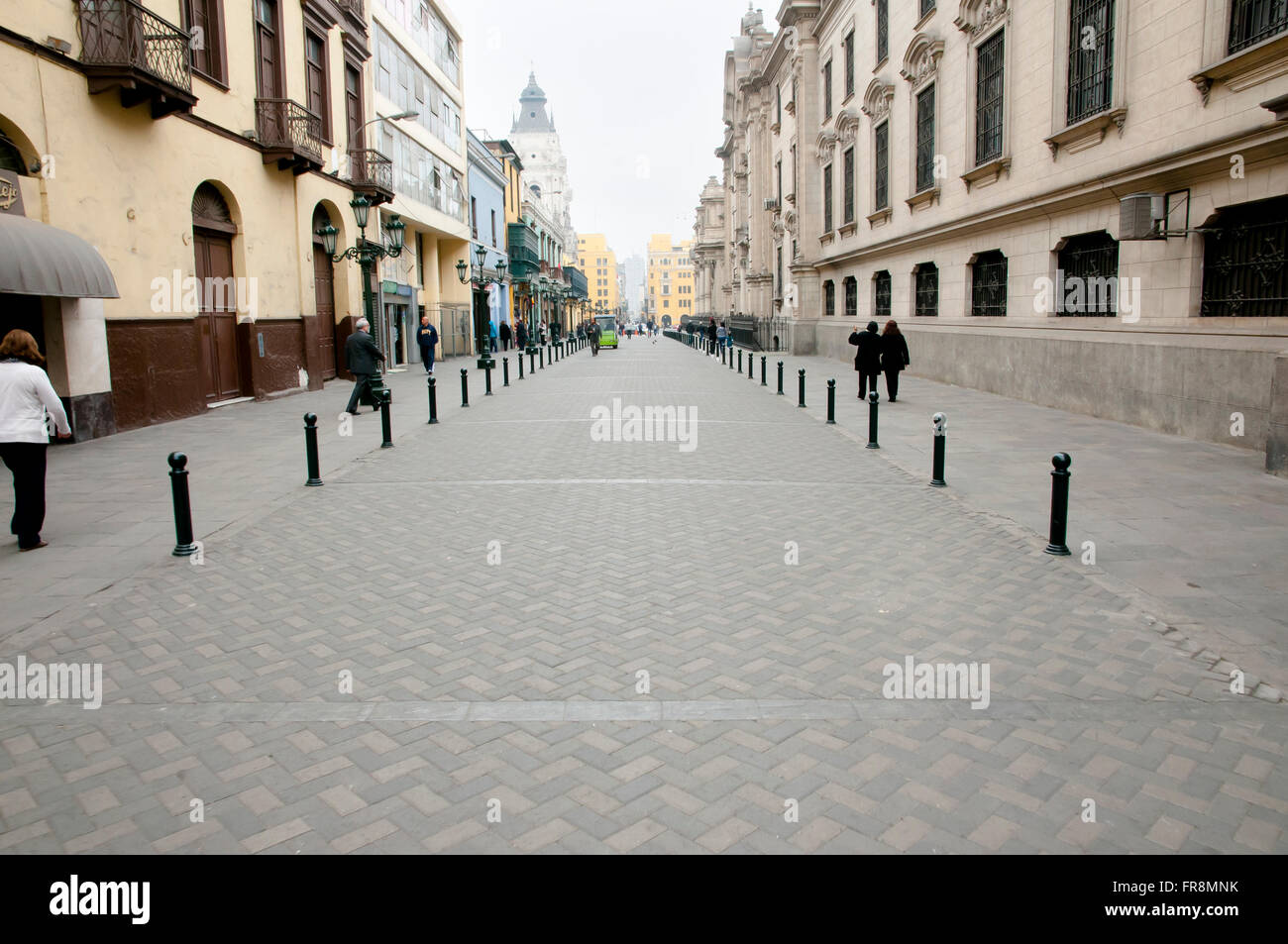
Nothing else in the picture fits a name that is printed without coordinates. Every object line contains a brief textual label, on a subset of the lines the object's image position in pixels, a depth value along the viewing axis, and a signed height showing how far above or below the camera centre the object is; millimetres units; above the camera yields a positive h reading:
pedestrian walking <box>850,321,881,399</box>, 16875 -55
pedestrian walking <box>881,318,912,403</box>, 16703 -60
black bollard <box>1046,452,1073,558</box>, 6523 -1199
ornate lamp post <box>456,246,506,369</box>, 23994 +3553
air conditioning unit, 12094 +1742
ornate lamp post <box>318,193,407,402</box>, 19062 +2812
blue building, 45906 +8093
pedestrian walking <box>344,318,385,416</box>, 16281 +58
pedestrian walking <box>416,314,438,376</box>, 25703 +512
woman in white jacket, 7078 -455
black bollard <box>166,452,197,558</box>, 6980 -1161
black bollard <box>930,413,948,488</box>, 9219 -1075
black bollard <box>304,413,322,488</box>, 9727 -936
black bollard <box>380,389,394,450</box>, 12875 -985
